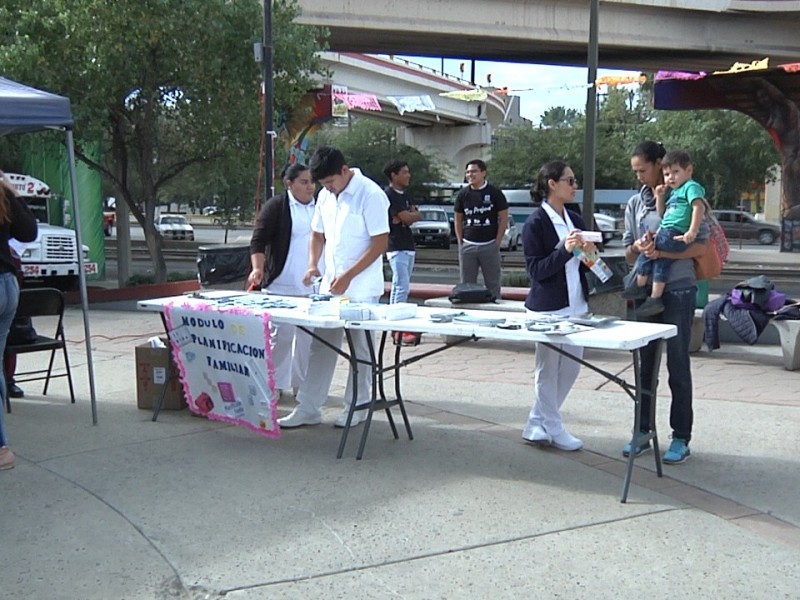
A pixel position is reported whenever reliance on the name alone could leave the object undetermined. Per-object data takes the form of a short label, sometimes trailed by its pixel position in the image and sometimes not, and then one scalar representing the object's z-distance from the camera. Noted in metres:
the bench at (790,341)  8.52
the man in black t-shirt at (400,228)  9.57
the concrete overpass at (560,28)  24.86
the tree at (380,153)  46.69
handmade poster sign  5.93
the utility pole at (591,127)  13.55
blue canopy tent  5.85
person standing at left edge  5.57
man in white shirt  6.26
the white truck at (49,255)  16.44
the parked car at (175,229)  45.06
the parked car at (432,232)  35.72
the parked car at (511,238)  35.34
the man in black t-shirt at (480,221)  9.84
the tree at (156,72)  14.75
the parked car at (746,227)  42.69
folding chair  7.06
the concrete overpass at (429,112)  35.84
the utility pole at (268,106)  13.09
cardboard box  7.06
